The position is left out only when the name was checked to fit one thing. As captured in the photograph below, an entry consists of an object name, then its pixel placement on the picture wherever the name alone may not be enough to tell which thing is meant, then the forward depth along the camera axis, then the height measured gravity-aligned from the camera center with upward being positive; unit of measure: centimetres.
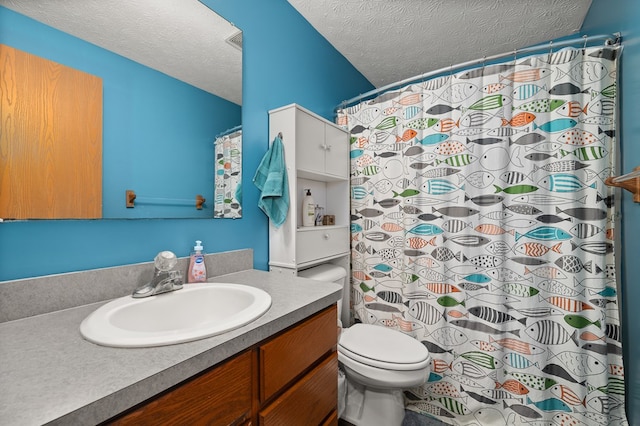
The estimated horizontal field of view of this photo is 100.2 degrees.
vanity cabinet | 54 -44
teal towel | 135 +15
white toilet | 126 -76
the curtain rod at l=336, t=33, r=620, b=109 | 125 +84
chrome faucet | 90 -22
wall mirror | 82 +47
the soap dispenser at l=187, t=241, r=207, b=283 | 107 -22
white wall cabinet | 142 +19
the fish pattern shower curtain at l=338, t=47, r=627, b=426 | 125 -14
